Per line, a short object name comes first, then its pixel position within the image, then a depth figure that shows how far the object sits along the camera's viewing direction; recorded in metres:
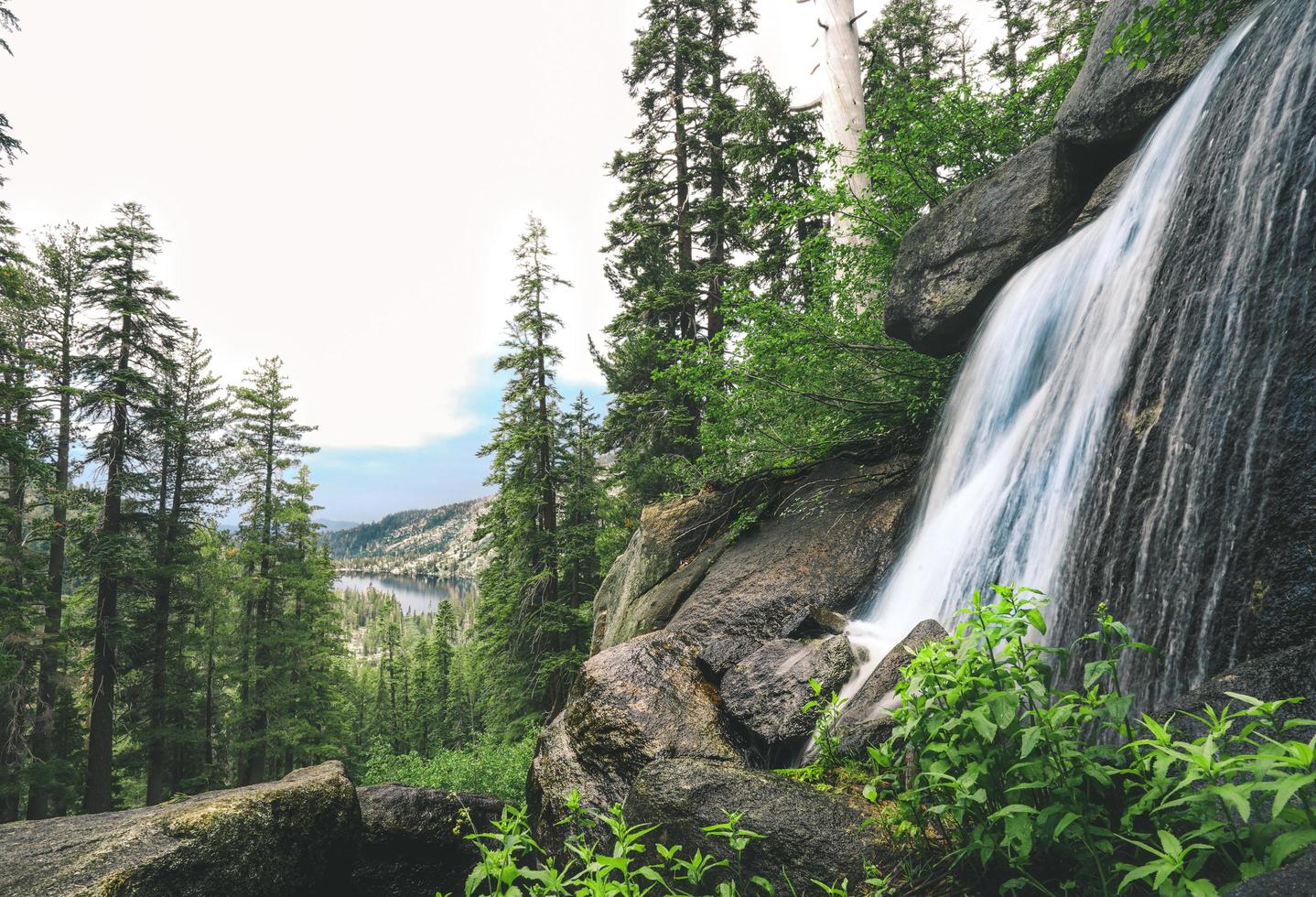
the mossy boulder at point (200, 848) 3.78
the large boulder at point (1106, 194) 5.85
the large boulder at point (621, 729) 4.46
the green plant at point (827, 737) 3.42
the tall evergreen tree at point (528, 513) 18.52
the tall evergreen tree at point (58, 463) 16.69
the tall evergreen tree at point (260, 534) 23.45
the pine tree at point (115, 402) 16.52
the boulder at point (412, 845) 7.20
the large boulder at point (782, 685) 4.26
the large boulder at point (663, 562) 8.22
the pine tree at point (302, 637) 24.08
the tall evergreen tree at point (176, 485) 20.00
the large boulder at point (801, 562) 6.30
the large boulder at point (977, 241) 6.50
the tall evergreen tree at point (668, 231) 15.70
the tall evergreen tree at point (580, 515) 19.00
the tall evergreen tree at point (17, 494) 11.70
